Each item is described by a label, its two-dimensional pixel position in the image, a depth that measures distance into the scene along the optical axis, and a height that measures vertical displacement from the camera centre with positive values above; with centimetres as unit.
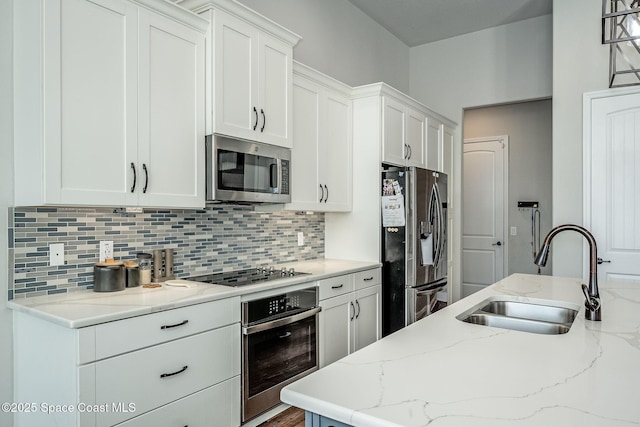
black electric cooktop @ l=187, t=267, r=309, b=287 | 254 -40
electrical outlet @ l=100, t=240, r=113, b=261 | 225 -19
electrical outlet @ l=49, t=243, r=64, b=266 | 206 -19
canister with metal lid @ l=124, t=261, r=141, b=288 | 227 -32
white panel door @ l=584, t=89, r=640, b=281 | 354 +29
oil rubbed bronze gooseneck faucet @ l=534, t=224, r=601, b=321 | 165 -28
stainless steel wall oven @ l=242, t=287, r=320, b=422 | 236 -78
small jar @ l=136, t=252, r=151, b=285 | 237 -31
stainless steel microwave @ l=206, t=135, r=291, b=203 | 245 +26
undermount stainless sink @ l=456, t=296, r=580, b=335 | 183 -46
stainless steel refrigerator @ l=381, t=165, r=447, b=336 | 358 -28
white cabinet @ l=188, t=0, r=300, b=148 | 244 +86
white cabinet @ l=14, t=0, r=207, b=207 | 182 +51
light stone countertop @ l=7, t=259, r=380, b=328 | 169 -39
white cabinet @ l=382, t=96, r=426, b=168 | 377 +75
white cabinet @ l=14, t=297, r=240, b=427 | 166 -67
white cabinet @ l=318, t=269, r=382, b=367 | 298 -75
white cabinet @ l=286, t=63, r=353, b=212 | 318 +55
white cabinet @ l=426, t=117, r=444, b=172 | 454 +75
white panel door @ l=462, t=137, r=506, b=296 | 593 +2
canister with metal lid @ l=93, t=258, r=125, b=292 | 214 -32
